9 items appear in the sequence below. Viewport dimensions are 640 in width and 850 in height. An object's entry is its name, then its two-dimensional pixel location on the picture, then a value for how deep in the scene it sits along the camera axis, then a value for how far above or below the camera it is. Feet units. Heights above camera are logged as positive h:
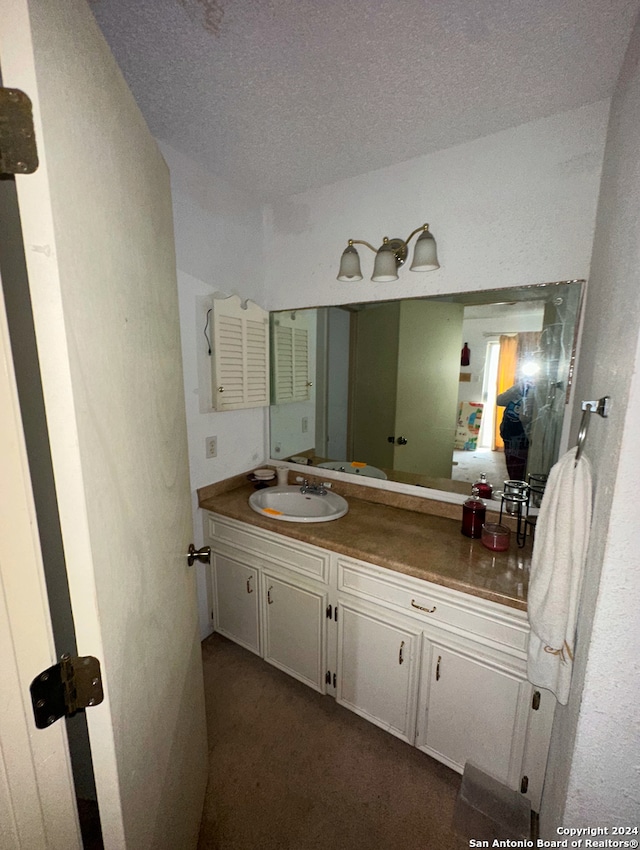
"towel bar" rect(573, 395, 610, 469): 2.31 -0.26
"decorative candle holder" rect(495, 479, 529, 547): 3.98 -1.53
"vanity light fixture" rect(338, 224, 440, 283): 4.38 +1.58
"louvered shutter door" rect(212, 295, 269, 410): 5.36 +0.28
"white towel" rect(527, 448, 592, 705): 2.52 -1.55
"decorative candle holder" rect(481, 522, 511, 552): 3.99 -1.95
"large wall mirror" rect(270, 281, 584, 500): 4.30 -0.17
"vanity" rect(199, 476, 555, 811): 3.44 -3.02
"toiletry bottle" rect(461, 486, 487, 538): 4.31 -1.83
